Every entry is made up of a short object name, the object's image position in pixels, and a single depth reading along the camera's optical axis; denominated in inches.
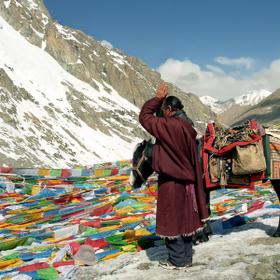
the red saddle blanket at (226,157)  229.3
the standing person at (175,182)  199.6
